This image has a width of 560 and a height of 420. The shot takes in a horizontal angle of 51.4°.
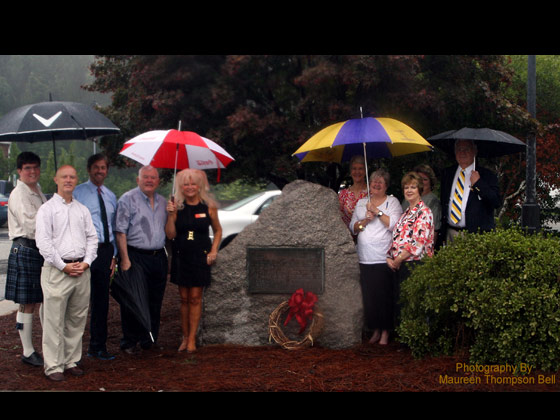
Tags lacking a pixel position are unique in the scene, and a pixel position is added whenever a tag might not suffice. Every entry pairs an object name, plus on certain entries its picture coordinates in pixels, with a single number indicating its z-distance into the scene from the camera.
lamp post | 9.33
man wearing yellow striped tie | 5.77
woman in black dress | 5.57
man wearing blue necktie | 5.32
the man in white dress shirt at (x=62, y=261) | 4.69
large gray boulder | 5.71
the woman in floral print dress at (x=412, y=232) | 5.48
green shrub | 4.52
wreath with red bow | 5.59
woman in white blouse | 5.73
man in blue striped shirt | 5.47
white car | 10.16
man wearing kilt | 5.02
